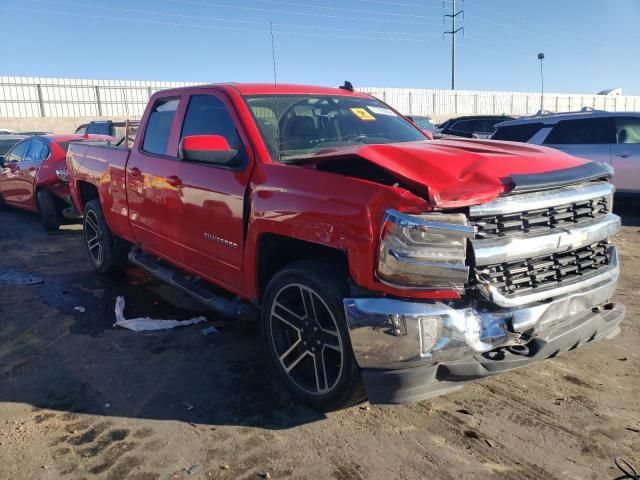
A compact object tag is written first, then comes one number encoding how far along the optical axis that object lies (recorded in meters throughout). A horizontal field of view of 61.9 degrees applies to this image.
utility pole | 42.41
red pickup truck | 2.54
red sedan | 8.77
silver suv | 8.55
